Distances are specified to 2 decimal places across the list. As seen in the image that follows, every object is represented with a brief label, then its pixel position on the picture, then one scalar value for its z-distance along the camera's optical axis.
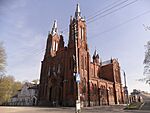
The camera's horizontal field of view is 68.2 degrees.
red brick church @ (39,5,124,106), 28.46
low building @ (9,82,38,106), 44.51
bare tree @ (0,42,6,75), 17.98
